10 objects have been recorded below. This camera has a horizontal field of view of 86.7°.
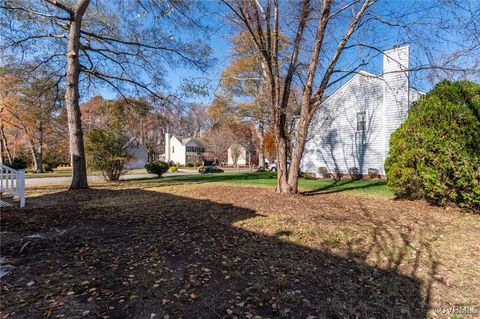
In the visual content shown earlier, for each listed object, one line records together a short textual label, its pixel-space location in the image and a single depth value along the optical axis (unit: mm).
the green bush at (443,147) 5844
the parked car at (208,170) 29484
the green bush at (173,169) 31791
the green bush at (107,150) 14617
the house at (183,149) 49250
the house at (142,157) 40494
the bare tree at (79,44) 9734
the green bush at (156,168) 19656
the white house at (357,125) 13289
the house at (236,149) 36094
